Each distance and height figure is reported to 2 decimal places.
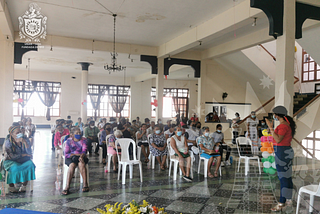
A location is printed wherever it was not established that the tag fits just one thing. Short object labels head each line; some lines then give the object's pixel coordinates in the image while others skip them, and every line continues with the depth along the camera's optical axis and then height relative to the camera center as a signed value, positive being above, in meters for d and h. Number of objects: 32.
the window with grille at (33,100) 16.03 +0.62
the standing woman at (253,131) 5.60 -0.51
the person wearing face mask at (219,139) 5.72 -0.66
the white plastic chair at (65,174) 4.03 -1.09
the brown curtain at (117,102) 17.94 +0.59
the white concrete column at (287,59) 4.52 +0.98
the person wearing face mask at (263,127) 5.83 -0.36
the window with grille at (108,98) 17.59 +0.89
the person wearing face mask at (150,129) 7.24 -0.56
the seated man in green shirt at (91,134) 7.13 -0.72
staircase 8.26 +0.47
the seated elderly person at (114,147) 5.32 -0.81
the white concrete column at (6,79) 8.15 +0.97
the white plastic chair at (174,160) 4.84 -1.01
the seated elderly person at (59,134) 6.04 -0.62
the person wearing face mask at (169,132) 6.56 -0.59
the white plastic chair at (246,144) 5.34 -0.77
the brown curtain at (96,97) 17.44 +0.90
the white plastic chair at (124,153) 4.57 -0.87
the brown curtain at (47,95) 16.41 +0.91
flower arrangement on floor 1.56 -0.64
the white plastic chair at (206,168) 5.12 -1.18
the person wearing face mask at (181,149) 4.97 -0.79
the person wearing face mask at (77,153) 4.11 -0.75
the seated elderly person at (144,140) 6.51 -0.82
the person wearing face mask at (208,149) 5.16 -0.80
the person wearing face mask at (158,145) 5.63 -0.80
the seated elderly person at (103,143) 6.25 -0.86
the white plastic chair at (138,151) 6.40 -1.07
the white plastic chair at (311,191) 2.81 -0.92
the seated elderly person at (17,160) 3.90 -0.85
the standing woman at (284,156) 3.45 -0.63
